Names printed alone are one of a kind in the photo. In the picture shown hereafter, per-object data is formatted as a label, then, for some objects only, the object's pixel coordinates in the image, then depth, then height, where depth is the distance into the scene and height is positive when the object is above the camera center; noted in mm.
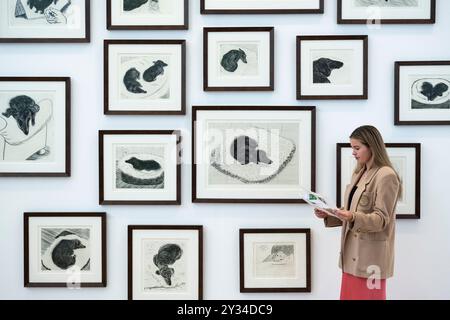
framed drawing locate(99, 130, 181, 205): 2932 -101
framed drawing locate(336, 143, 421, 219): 2873 -113
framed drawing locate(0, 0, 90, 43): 2926 +791
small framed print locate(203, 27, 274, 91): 2895 +548
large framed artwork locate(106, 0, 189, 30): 2898 +816
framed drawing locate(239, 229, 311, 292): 2914 -648
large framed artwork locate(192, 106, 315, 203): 2904 -9
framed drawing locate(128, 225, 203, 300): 2936 -657
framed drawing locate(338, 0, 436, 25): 2879 +821
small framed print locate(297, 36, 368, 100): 2887 +494
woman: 2314 -320
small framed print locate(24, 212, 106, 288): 2957 -595
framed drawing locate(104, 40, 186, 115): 2912 +447
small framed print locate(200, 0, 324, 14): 2879 +854
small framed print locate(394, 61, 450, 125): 2885 +339
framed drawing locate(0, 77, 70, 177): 2947 +110
